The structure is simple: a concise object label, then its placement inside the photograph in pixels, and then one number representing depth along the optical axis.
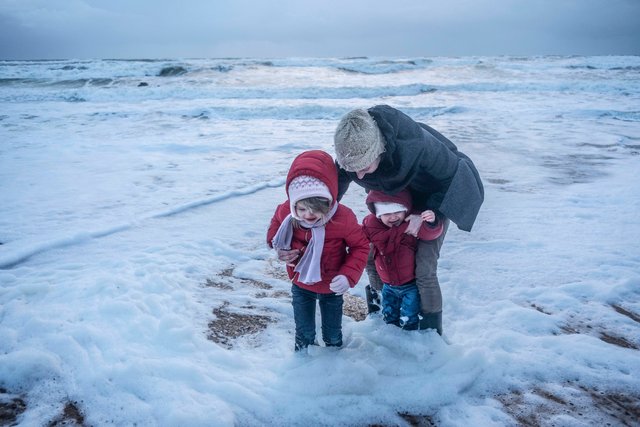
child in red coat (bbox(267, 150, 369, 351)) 2.22
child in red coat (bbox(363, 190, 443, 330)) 2.51
